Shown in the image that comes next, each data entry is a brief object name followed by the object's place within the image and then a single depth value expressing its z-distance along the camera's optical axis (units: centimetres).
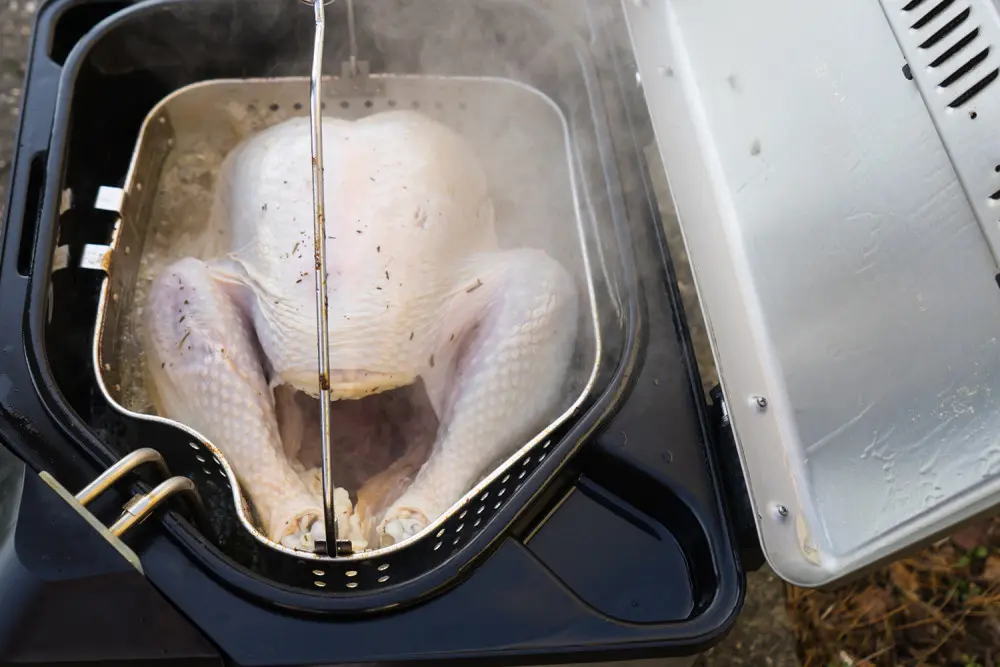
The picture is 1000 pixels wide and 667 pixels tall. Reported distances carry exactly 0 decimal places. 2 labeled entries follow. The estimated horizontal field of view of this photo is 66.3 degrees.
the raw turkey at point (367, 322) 83
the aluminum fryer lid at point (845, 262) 56
